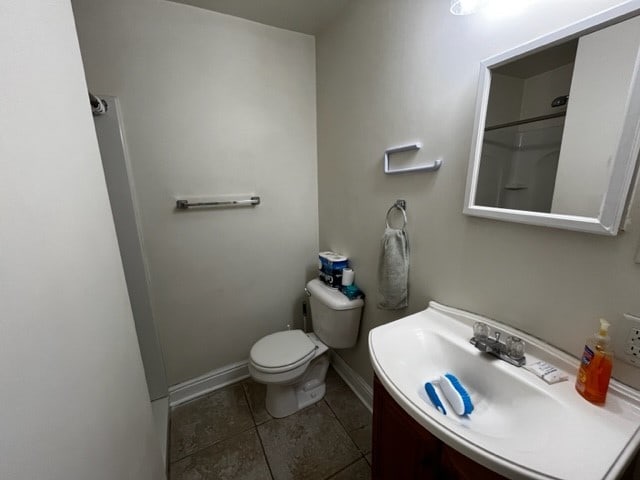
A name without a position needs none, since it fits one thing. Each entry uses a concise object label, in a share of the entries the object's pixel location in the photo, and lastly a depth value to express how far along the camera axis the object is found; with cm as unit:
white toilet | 149
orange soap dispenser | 65
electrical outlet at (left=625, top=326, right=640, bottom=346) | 65
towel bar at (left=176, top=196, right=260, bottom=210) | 152
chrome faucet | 83
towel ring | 125
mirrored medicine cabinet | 63
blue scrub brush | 78
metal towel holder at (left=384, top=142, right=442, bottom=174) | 108
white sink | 55
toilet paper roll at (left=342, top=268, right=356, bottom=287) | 162
